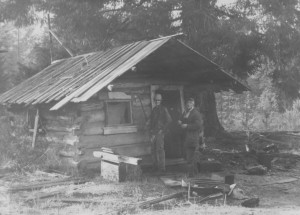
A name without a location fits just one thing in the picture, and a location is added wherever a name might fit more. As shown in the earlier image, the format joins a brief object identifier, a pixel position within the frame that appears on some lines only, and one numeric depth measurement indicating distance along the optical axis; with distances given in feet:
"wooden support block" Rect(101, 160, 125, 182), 33.73
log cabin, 37.68
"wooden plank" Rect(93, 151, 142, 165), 32.57
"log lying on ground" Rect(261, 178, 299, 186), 35.58
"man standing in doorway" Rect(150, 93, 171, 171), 38.86
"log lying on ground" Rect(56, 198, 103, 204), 27.02
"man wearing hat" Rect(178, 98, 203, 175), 35.68
